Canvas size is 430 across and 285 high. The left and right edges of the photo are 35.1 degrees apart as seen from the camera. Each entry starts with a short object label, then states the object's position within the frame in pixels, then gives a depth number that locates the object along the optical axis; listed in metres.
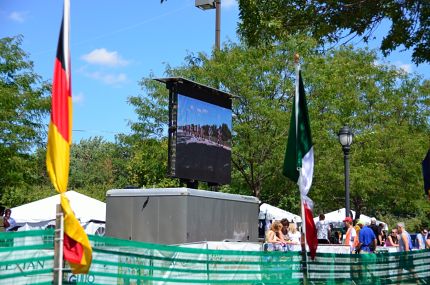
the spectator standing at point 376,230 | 23.23
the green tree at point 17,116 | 23.36
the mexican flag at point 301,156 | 9.92
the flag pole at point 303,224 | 9.73
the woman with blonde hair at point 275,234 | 16.80
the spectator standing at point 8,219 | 20.12
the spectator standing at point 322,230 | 23.37
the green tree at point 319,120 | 27.30
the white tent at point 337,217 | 34.38
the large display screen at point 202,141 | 18.00
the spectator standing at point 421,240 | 20.70
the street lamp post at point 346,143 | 19.31
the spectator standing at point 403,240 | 17.83
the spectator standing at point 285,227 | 18.42
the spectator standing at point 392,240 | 23.47
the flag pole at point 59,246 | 6.75
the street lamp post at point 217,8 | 24.54
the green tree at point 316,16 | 13.30
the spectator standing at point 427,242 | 19.77
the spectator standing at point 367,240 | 17.86
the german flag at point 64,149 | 6.48
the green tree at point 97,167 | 73.75
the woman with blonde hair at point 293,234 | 18.50
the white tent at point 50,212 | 23.80
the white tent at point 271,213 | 28.58
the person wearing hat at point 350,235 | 18.52
